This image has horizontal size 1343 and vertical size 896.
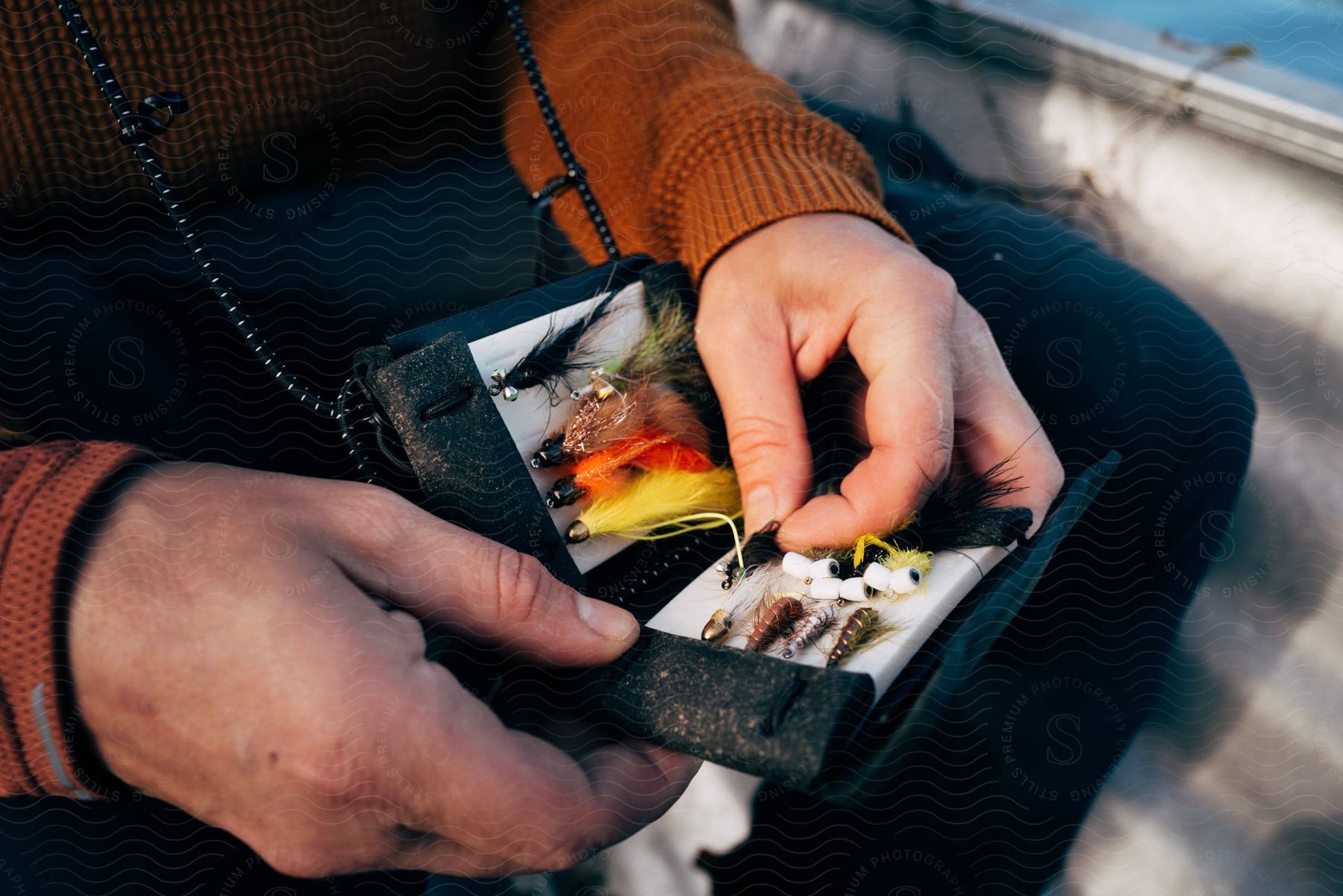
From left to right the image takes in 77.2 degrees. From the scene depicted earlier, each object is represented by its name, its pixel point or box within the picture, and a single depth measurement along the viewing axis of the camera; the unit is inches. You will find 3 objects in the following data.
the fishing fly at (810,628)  21.1
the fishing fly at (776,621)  21.1
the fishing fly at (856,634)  20.2
